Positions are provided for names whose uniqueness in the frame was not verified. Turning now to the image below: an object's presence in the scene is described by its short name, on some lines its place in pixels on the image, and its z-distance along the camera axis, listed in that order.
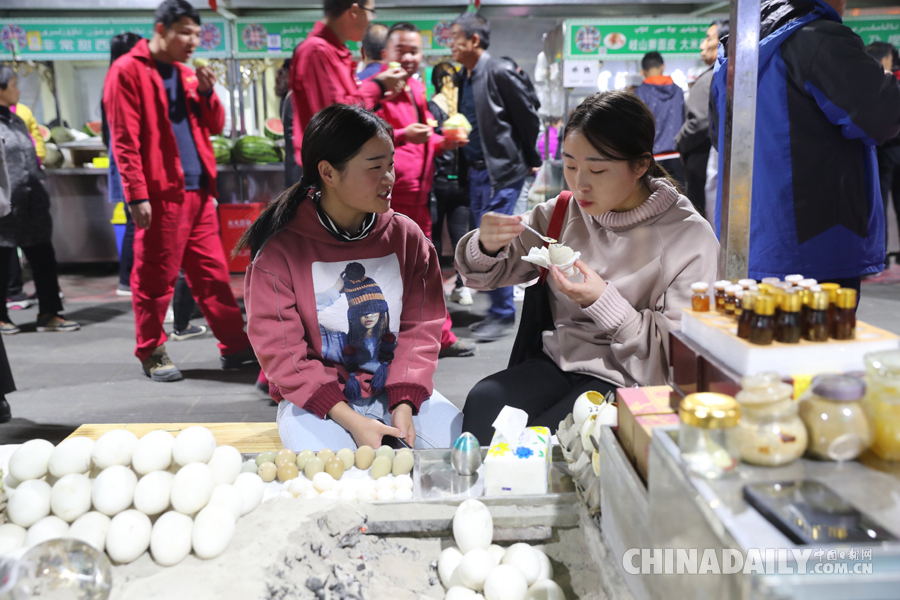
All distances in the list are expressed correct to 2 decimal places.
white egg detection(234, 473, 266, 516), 1.03
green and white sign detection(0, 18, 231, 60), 7.14
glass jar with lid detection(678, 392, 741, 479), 0.66
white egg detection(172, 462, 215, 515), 0.93
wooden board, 1.68
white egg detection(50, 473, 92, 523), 0.93
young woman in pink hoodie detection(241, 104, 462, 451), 1.64
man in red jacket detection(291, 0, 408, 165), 2.80
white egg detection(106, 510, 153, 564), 0.88
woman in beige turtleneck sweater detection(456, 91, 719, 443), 1.52
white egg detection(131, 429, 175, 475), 0.97
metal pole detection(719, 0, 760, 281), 1.11
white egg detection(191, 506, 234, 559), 0.90
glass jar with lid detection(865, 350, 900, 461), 0.66
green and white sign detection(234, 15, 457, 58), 7.15
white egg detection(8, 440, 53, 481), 1.01
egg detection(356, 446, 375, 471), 1.31
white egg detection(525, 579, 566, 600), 0.94
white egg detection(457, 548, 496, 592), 0.95
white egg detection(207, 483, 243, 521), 0.96
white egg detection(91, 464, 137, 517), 0.92
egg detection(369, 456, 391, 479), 1.25
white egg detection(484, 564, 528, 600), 0.92
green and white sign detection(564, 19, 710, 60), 6.81
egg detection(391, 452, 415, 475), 1.25
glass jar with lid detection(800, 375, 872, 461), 0.66
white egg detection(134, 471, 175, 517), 0.92
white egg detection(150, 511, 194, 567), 0.89
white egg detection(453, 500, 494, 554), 1.02
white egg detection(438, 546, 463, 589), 0.99
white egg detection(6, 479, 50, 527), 0.93
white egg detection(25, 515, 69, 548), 0.89
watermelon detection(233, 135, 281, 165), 6.23
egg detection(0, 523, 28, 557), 0.88
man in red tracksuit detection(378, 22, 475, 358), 3.11
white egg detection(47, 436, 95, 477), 0.99
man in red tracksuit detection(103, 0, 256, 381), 3.05
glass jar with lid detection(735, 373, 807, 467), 0.66
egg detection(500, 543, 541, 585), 0.97
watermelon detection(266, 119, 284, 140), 6.79
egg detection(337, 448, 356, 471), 1.31
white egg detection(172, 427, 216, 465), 0.99
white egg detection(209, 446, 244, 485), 1.03
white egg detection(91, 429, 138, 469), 0.98
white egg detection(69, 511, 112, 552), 0.89
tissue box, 1.12
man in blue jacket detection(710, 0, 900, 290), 1.70
